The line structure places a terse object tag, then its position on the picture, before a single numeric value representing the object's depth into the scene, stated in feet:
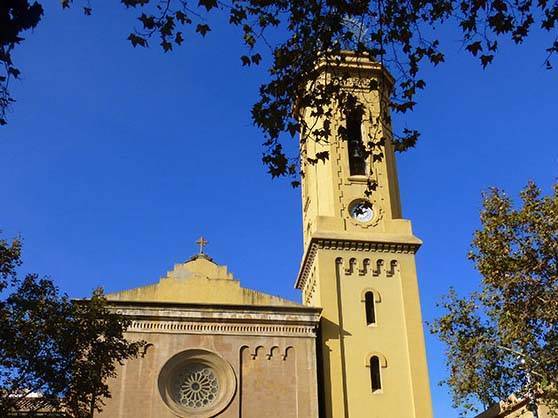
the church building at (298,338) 78.69
